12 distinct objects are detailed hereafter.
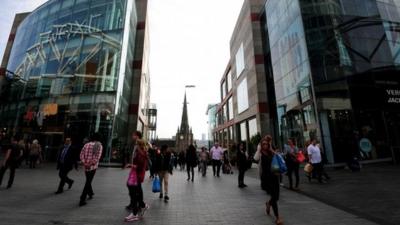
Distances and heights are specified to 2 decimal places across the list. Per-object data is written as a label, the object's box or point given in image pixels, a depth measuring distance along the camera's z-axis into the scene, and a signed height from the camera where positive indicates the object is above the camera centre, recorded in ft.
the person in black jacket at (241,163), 34.66 +0.50
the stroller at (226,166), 59.00 +0.16
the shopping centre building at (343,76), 58.03 +22.49
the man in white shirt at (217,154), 48.49 +2.49
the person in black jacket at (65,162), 26.99 +0.70
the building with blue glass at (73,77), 79.56 +32.30
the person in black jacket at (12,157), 28.07 +1.36
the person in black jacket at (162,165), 25.14 +0.24
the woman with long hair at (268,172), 17.40 -0.42
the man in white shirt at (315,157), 34.68 +1.22
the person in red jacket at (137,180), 17.54 -0.89
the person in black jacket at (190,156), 42.27 +1.89
